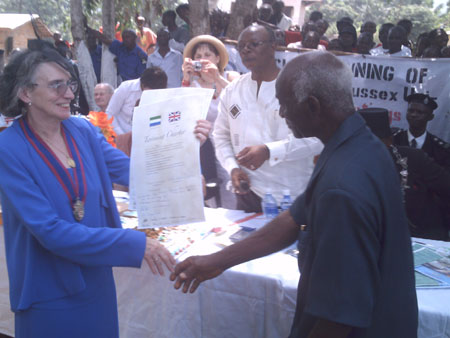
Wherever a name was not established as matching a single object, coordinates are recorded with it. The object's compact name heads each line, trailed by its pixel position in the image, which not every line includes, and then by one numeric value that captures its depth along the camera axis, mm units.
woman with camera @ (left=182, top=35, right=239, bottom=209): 3805
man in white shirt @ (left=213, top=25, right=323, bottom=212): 2955
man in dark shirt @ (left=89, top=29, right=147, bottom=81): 7609
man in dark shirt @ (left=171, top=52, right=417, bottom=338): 1080
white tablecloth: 1916
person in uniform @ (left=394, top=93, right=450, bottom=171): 3566
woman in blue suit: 1541
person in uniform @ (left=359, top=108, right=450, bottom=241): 3102
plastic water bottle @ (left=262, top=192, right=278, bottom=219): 2867
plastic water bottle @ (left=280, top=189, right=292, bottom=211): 2902
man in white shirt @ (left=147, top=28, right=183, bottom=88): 6891
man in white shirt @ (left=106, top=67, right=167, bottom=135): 5031
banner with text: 4801
